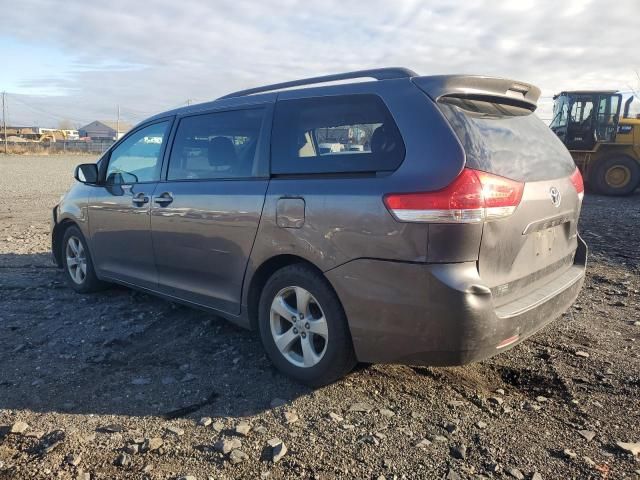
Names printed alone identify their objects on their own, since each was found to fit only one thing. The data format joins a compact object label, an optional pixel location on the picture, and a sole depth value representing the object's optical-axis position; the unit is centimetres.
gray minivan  281
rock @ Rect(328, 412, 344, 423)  307
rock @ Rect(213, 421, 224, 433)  300
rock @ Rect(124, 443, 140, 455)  279
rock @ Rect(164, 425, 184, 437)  296
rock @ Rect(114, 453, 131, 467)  268
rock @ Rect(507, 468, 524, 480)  255
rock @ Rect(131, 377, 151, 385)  357
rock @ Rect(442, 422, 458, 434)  296
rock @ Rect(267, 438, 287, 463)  272
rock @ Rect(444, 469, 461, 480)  255
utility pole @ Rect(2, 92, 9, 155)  6816
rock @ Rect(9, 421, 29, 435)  294
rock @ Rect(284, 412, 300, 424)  307
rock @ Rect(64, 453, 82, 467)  269
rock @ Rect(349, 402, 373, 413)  318
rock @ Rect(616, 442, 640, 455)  273
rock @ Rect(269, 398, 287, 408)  326
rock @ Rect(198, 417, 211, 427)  305
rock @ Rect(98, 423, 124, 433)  299
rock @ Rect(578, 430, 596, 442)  287
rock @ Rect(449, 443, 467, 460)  272
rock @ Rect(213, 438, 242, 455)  280
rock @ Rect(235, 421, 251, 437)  295
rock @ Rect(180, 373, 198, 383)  361
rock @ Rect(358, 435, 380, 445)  285
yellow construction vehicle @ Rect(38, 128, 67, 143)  7865
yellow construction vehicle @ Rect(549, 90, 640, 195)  1639
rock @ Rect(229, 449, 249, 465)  271
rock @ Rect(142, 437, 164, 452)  280
